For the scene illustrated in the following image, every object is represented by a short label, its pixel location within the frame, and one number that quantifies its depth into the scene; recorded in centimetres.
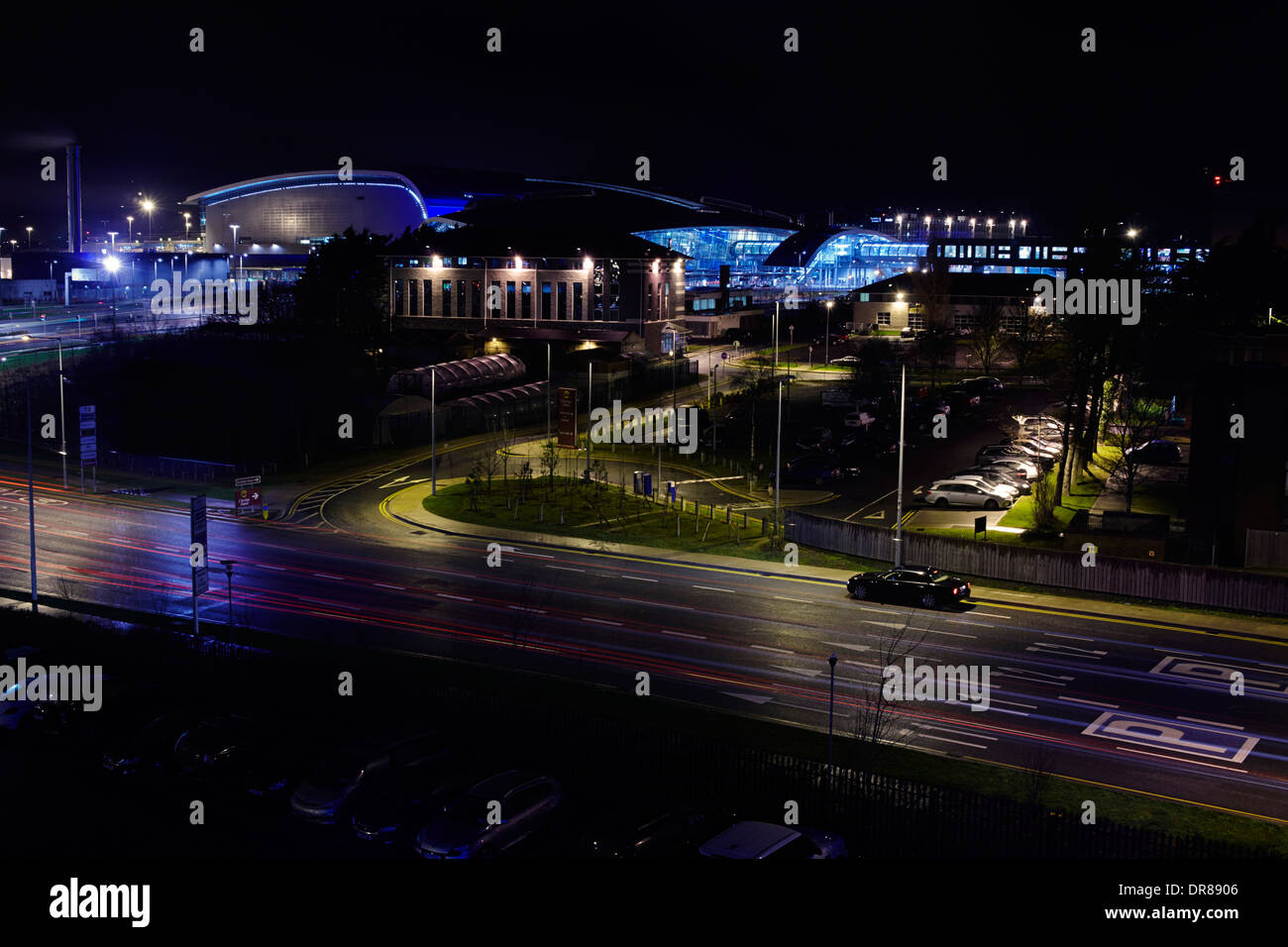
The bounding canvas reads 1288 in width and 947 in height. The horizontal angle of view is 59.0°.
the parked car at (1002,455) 5119
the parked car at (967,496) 4422
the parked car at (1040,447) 5274
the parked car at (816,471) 4950
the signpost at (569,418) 5038
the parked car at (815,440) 5697
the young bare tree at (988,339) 8281
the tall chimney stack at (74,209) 15475
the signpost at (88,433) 4888
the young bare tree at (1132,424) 4397
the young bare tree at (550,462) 5023
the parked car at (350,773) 1967
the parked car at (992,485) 4497
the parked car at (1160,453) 5009
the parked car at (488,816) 1805
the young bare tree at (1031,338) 6762
